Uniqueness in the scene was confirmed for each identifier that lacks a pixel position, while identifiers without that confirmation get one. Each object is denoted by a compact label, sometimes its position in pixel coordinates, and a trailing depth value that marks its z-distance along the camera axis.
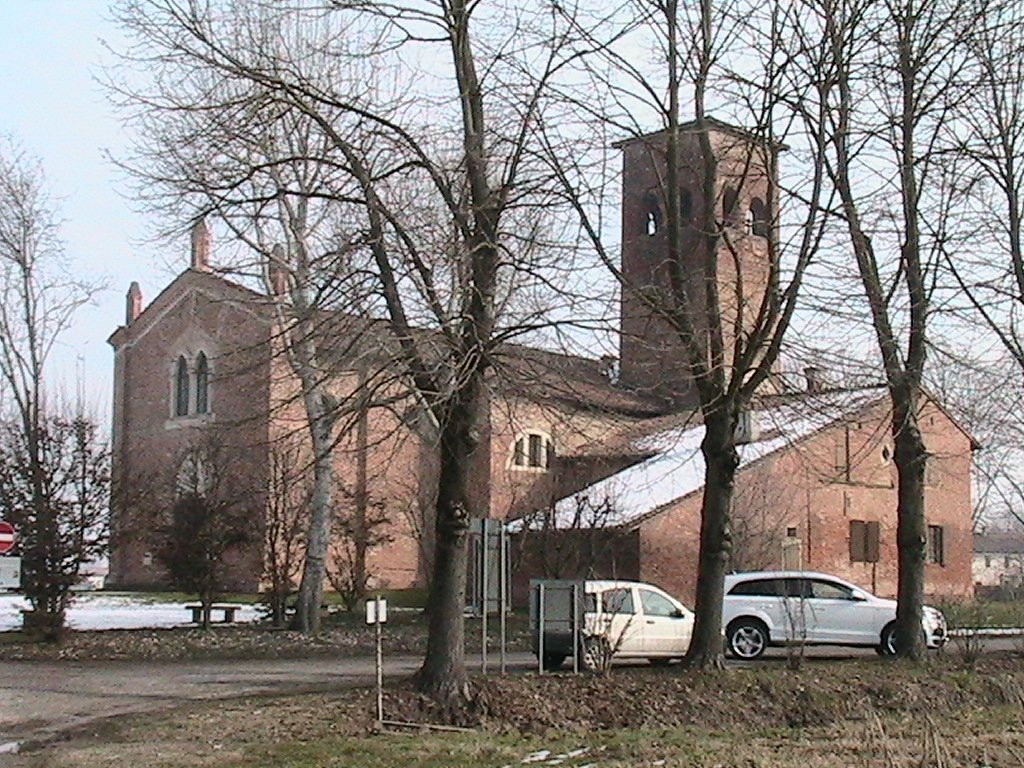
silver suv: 26.75
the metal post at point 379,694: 16.16
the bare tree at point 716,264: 19.33
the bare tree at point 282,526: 31.98
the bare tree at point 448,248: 17.11
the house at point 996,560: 40.92
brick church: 19.58
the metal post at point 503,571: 19.23
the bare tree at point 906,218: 20.17
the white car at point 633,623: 22.02
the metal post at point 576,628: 20.56
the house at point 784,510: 38.94
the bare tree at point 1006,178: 22.38
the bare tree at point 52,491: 27.38
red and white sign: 18.83
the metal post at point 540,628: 20.85
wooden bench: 33.72
